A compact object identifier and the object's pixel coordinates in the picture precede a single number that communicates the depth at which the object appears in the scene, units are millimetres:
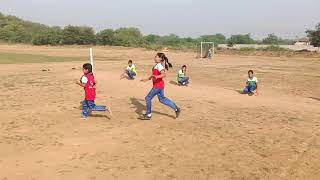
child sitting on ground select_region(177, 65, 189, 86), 16844
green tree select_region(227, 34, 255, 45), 92888
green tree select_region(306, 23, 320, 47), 50597
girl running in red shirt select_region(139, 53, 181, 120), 9742
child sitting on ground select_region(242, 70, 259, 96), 14602
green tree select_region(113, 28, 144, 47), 73094
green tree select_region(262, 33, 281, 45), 95769
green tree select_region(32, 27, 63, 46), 76688
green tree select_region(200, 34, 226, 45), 119000
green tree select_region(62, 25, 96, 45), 74750
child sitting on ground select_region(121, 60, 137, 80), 18605
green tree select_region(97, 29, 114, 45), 74062
